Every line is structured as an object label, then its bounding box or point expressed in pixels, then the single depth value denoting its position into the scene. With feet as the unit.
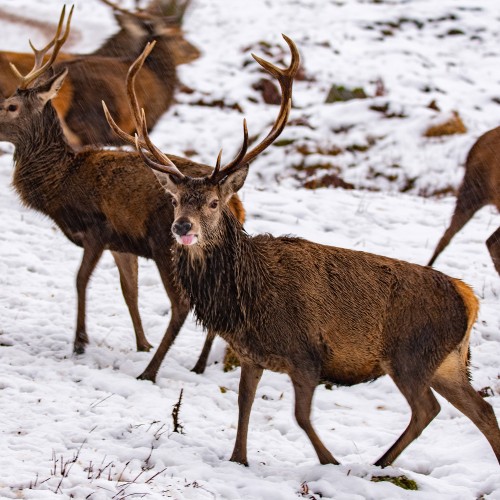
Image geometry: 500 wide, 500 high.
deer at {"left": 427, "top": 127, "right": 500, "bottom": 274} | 51.57
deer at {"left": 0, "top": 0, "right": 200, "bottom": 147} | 66.08
